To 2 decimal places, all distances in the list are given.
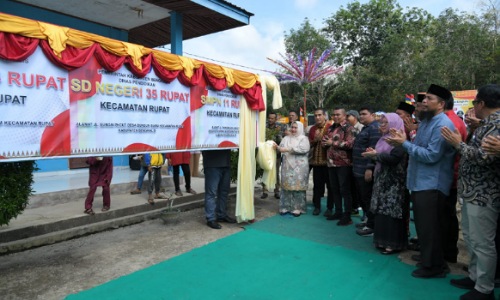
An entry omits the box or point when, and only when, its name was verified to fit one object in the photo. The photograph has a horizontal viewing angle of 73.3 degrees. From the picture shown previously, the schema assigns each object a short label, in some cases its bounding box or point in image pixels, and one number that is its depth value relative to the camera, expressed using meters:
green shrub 3.60
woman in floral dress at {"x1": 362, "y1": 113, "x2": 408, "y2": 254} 3.86
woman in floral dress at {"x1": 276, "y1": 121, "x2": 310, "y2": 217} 5.59
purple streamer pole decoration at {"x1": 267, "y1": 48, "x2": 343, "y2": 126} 13.37
